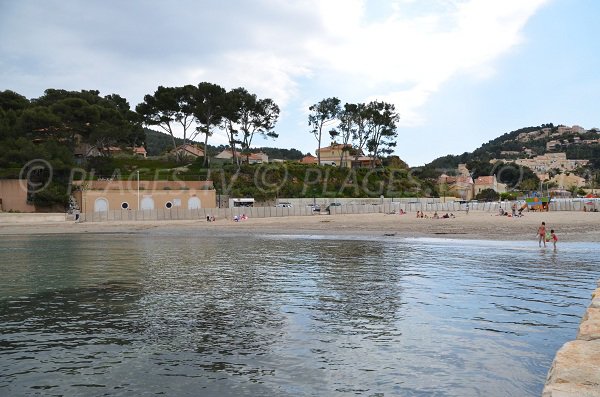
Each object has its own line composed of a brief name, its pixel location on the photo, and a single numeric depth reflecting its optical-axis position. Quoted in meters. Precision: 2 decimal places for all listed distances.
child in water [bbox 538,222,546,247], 29.97
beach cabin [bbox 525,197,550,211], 61.25
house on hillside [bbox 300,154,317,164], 120.40
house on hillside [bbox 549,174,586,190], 152.15
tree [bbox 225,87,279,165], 78.19
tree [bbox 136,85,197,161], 75.94
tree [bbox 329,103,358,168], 88.75
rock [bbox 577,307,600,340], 7.77
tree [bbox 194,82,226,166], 75.62
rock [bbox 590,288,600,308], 9.94
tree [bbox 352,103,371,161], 88.01
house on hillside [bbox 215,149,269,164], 106.59
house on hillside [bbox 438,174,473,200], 106.62
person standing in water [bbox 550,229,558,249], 29.03
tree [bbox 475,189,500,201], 104.85
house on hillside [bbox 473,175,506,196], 127.06
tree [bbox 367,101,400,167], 88.81
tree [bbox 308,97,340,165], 87.00
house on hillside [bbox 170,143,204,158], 84.61
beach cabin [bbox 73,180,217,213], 56.56
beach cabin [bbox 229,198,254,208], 63.15
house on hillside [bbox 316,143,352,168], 110.93
